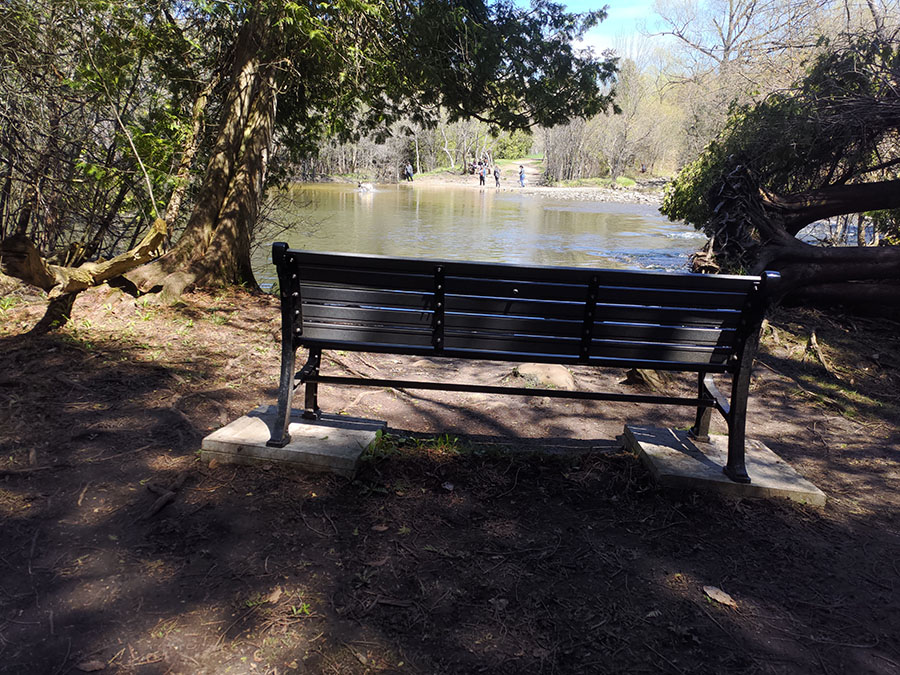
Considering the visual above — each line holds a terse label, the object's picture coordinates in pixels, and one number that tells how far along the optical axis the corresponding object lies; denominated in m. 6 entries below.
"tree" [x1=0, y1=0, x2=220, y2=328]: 6.33
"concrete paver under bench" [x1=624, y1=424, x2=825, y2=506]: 3.17
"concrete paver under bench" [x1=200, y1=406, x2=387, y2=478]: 3.12
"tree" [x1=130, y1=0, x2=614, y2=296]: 7.36
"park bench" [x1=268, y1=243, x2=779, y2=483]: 3.04
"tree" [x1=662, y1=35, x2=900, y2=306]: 8.52
